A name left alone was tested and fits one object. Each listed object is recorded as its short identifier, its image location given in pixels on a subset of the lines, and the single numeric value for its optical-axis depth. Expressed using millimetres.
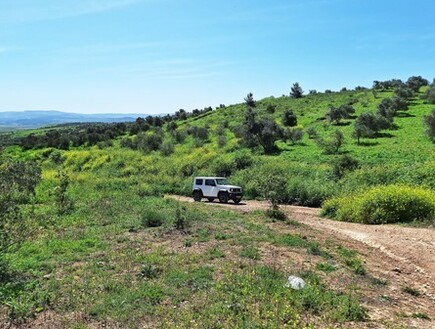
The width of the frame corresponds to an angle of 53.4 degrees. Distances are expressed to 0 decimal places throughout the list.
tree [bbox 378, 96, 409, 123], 48788
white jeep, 29406
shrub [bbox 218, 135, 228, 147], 48375
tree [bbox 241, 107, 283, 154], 43406
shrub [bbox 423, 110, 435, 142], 35312
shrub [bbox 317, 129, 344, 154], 36906
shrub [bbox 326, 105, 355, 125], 52156
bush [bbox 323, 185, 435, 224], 20297
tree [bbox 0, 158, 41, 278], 11727
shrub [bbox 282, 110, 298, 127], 55681
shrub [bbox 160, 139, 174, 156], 50500
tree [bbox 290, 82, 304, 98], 87438
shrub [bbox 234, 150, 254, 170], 38188
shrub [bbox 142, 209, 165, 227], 18109
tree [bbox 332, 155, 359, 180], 29422
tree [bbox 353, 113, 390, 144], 40775
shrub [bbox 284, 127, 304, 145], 45406
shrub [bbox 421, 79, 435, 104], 56469
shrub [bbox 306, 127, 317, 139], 46728
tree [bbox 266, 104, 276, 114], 70750
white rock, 10055
